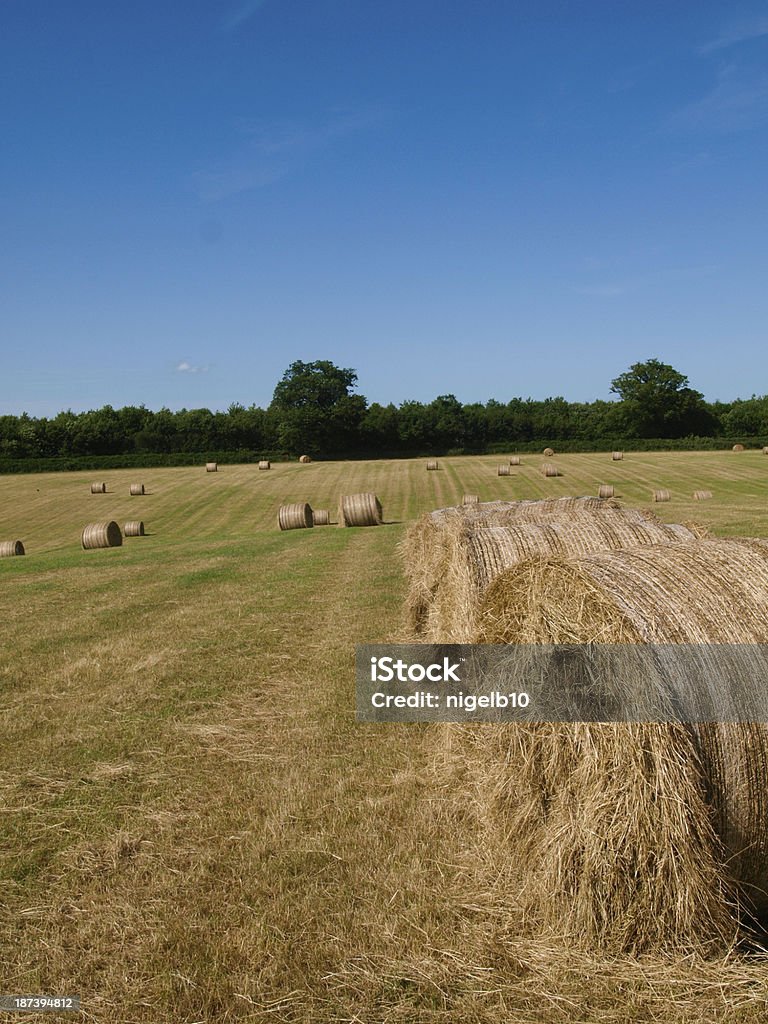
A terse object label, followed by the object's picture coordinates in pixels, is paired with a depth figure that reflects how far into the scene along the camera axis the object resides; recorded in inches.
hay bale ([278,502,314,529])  1162.0
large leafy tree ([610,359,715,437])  3622.0
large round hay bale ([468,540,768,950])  147.3
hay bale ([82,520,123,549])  1082.1
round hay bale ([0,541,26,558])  1039.6
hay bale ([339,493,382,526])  1032.8
